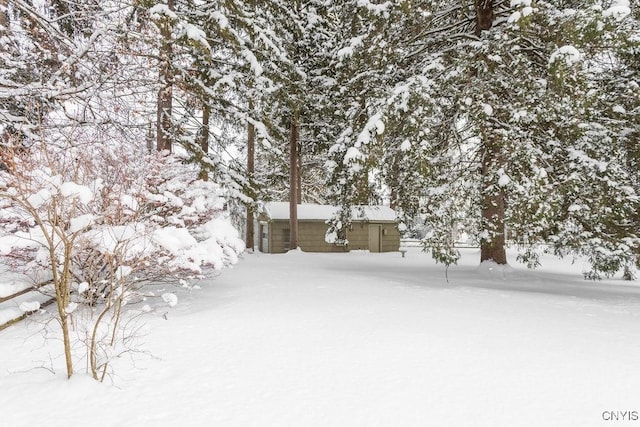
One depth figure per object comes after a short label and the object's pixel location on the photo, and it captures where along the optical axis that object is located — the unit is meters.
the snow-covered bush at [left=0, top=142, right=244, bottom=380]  3.51
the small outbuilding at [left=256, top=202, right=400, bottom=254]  21.39
